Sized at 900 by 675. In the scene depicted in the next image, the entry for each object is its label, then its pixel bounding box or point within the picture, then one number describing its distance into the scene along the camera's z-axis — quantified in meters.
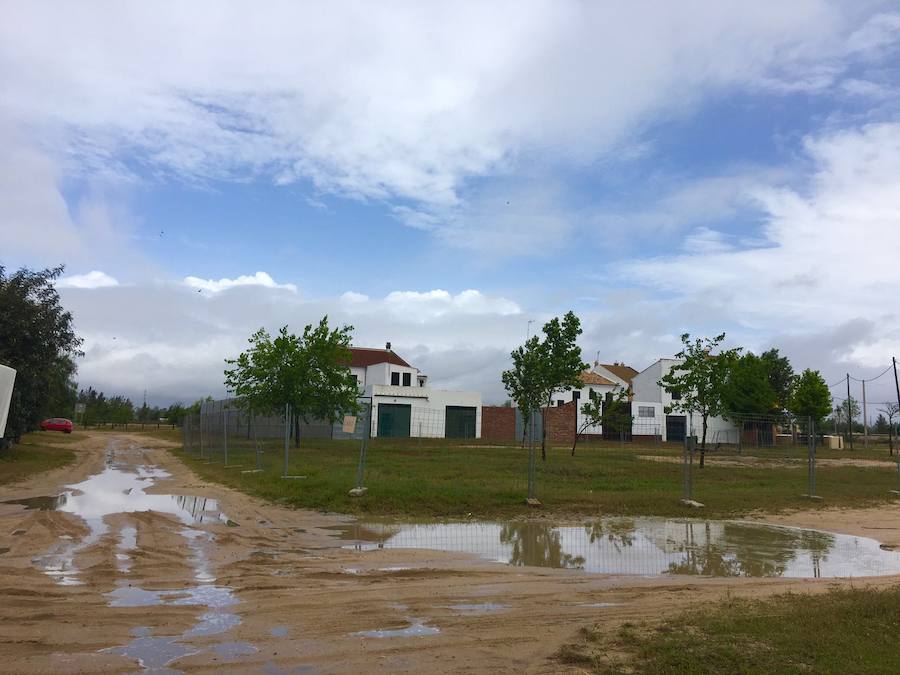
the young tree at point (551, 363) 29.33
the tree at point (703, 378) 26.19
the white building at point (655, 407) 62.28
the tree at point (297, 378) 35.53
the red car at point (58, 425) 61.16
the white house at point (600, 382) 66.94
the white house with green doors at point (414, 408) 52.27
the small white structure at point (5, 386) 7.27
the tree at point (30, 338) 26.45
